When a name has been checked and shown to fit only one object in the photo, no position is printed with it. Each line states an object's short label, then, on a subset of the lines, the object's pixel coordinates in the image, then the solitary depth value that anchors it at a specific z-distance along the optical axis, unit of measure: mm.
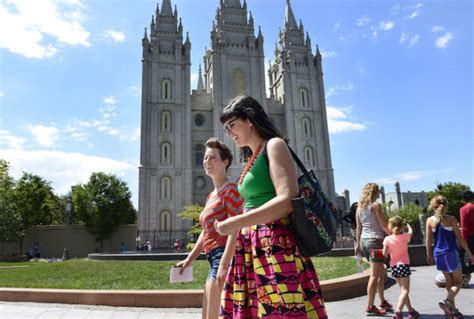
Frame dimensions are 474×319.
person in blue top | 4449
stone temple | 38000
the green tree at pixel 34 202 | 37938
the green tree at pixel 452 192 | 46844
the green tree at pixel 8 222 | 27359
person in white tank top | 4754
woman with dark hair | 1895
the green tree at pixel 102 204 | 33000
